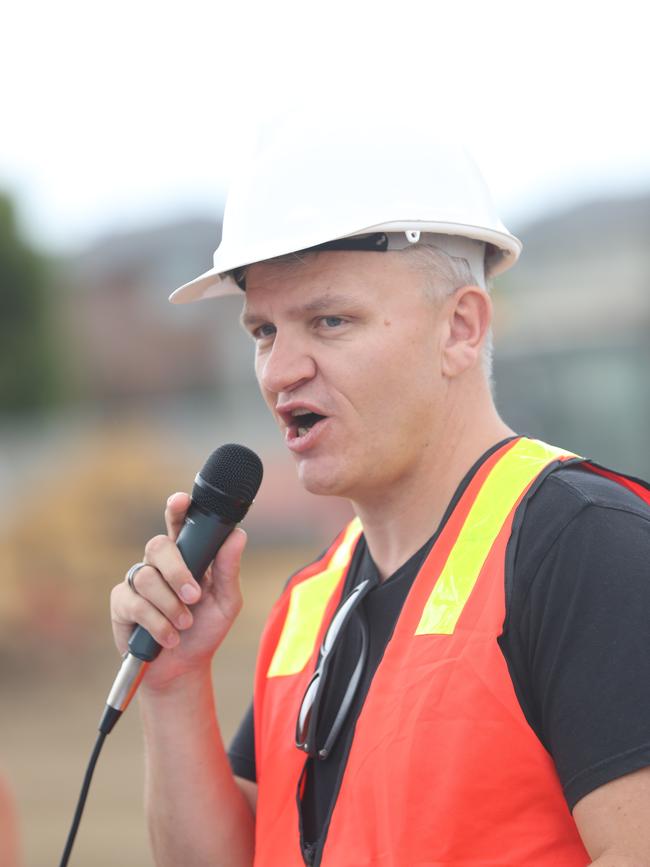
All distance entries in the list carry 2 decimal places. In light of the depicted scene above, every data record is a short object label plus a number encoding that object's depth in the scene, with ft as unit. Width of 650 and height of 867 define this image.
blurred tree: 161.48
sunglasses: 14.38
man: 11.61
